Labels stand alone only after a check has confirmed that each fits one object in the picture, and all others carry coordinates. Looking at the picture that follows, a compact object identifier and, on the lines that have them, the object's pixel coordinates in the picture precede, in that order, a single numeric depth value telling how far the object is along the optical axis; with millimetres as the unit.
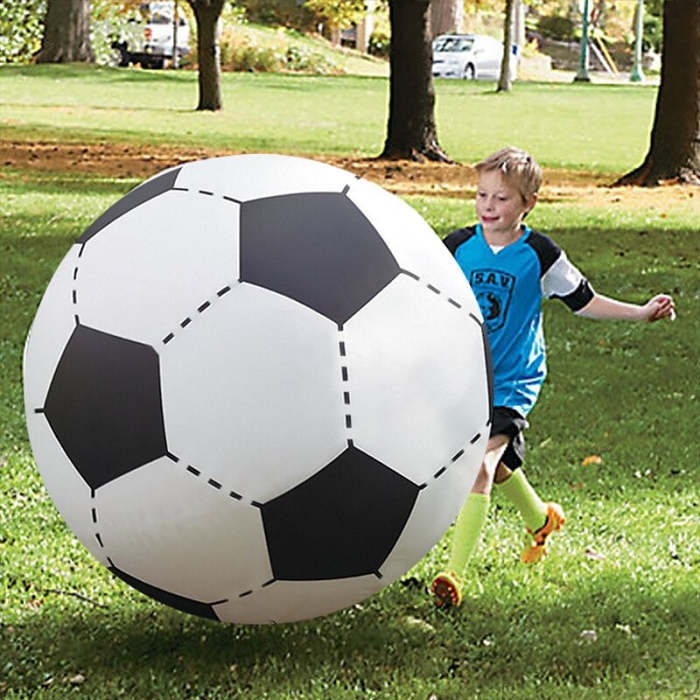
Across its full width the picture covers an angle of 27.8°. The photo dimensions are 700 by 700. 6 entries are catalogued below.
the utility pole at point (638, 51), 52062
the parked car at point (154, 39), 47344
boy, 4957
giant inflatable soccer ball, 3910
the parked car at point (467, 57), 48969
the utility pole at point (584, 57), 49128
